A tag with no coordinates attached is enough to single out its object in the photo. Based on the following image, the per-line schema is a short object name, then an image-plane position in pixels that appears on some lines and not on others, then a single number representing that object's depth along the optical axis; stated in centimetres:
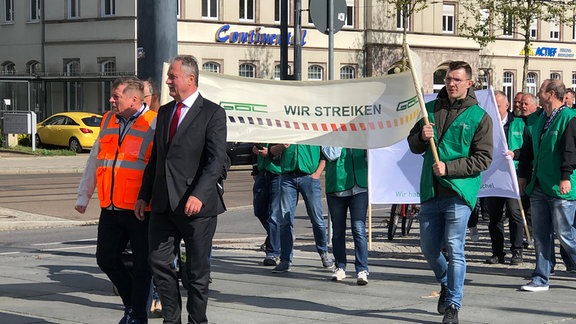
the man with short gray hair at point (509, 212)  1245
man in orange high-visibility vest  805
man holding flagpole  857
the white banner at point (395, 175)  1300
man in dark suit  756
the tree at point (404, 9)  5034
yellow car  3922
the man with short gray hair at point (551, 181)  1022
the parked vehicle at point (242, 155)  3303
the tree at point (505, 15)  4884
